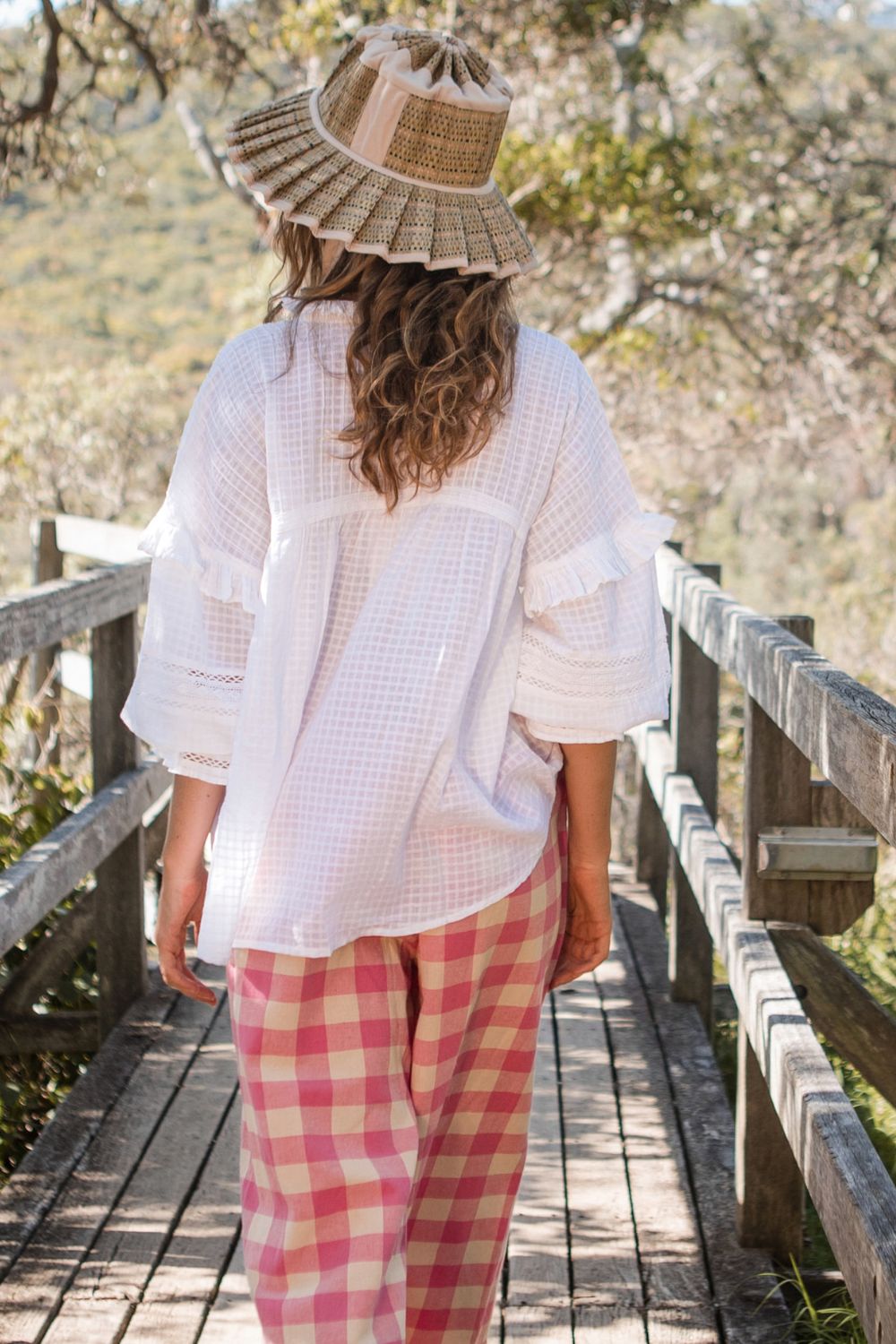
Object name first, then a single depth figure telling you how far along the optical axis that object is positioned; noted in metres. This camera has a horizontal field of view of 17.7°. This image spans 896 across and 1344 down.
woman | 3.06
